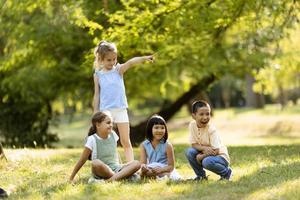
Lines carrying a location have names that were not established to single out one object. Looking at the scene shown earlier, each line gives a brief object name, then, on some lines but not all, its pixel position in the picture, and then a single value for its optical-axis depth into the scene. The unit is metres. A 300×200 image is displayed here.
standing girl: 14.01
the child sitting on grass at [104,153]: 12.17
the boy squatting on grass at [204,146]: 12.02
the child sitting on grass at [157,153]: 12.54
